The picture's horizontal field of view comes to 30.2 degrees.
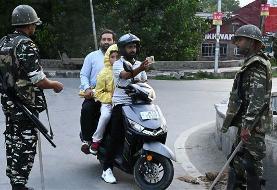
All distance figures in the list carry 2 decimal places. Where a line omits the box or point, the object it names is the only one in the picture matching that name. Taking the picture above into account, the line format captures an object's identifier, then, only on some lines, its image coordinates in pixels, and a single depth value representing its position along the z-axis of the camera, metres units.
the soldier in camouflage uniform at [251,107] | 4.73
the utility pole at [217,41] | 21.69
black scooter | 5.71
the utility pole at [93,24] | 20.92
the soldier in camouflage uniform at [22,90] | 5.01
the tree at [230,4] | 107.04
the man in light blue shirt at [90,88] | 6.66
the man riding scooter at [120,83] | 5.82
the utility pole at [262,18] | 23.28
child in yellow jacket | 6.29
